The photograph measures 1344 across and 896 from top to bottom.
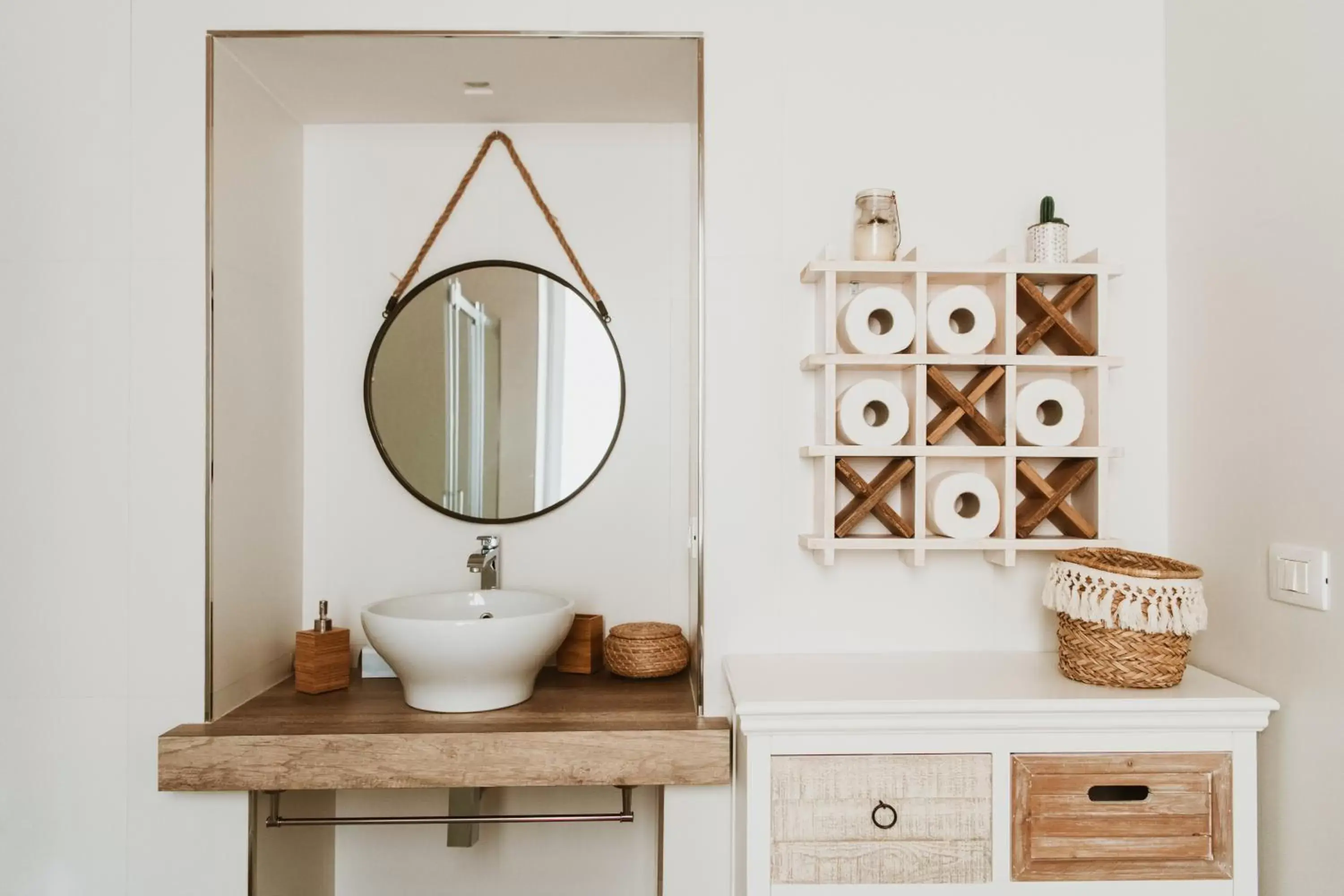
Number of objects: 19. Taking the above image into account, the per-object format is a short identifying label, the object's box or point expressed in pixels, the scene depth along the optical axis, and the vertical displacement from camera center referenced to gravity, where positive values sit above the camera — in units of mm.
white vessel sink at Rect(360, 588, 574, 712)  1417 -362
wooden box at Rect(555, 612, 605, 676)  1759 -432
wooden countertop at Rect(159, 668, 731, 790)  1369 -518
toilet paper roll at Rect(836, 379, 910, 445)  1457 +69
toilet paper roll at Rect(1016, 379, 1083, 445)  1466 +70
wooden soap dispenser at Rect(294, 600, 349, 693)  1626 -423
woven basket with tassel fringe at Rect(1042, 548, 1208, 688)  1282 -265
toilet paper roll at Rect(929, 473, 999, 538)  1446 -99
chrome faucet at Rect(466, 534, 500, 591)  1794 -249
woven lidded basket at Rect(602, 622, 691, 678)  1682 -424
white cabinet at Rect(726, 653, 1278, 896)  1257 -534
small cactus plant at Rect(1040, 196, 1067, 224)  1486 +442
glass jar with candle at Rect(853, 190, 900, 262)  1467 +409
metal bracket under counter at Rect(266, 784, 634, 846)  1496 -689
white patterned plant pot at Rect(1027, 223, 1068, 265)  1480 +380
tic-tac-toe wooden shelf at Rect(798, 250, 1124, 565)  1441 +78
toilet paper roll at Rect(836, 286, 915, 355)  1451 +232
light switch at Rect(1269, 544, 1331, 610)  1202 -191
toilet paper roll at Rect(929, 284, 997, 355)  1461 +236
